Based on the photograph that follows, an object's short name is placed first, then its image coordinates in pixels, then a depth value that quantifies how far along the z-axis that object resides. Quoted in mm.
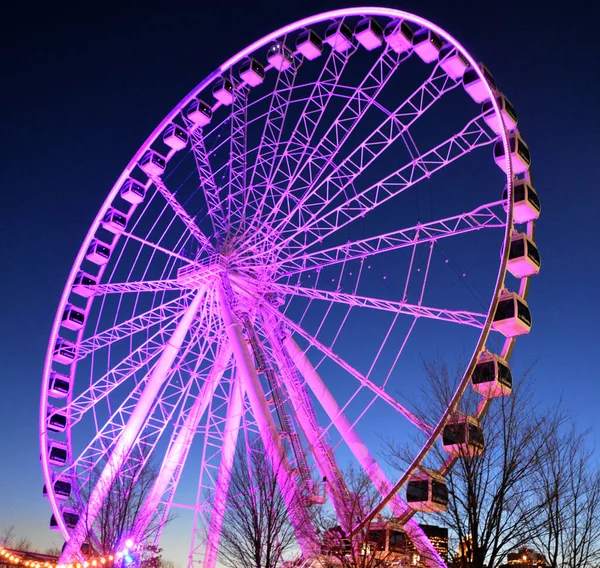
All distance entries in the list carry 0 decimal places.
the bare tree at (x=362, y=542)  19656
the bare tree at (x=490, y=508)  14625
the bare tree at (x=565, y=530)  19000
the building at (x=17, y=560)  24516
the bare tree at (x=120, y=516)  27953
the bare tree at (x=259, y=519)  23406
